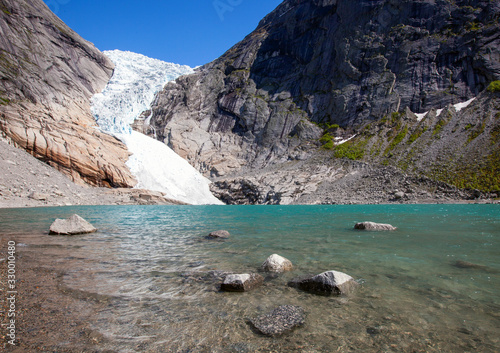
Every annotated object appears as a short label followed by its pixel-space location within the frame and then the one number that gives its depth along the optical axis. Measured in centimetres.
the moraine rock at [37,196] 3167
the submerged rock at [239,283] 503
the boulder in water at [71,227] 1147
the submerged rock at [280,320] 353
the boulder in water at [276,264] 643
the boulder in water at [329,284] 486
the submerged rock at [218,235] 1144
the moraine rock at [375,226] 1318
